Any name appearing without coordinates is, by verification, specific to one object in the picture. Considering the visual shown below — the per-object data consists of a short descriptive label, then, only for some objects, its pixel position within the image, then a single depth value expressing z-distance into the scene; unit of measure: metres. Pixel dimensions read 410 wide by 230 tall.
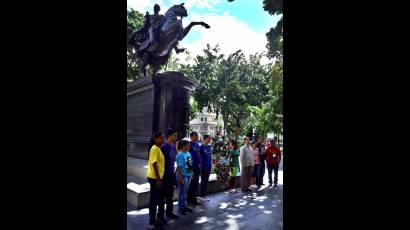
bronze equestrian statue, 10.99
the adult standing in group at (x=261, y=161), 9.47
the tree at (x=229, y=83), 30.77
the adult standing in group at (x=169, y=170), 5.38
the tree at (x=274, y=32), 9.20
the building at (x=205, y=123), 78.94
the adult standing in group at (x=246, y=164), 8.27
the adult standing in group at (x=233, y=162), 8.43
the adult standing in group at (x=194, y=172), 6.54
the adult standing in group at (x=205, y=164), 7.04
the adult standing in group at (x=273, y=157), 9.55
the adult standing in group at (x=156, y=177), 4.99
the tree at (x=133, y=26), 21.95
